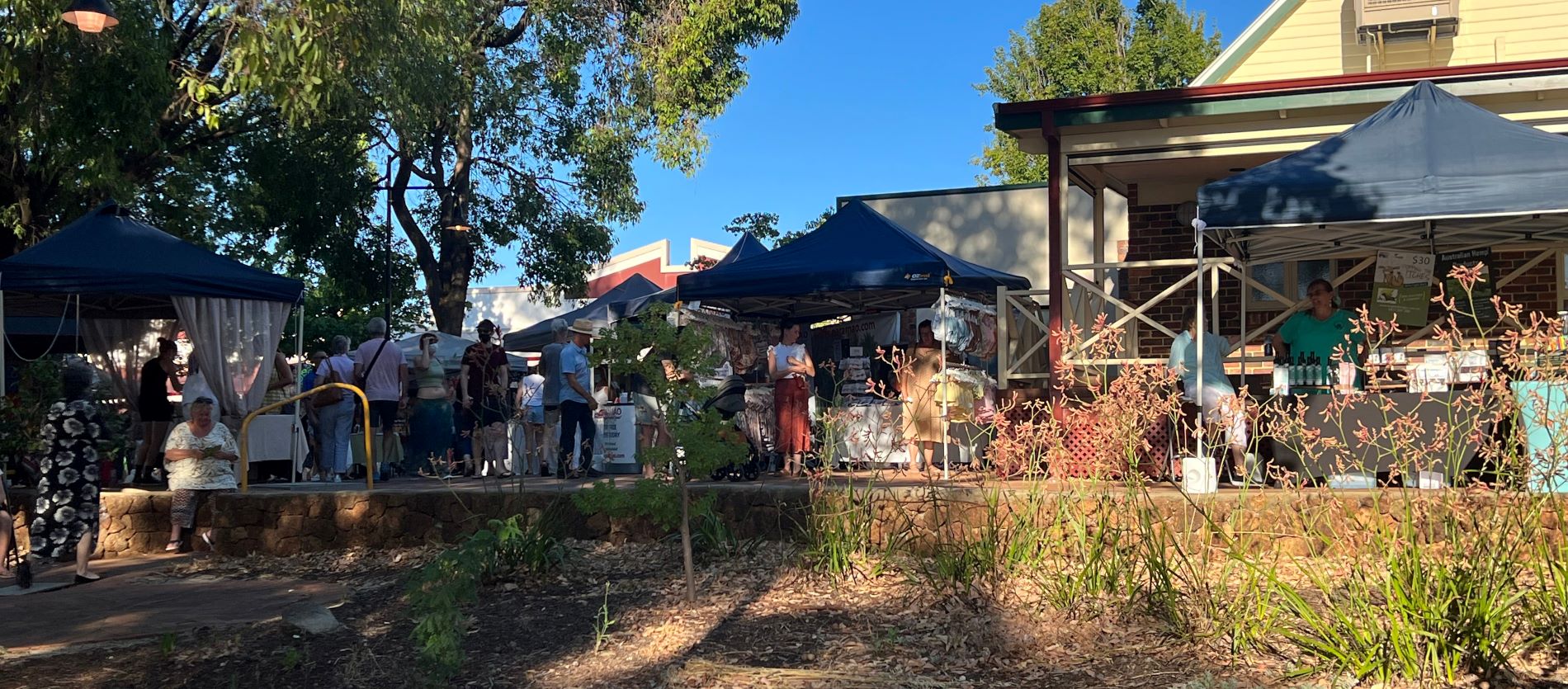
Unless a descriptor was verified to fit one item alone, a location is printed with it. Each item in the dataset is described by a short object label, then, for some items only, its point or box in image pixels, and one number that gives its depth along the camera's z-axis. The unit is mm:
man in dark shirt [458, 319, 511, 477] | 12727
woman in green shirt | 8758
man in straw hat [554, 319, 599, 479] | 11172
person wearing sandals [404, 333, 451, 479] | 12008
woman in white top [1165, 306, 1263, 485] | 8641
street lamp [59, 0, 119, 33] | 8602
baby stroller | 10391
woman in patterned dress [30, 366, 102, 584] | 8102
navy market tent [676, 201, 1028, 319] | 10922
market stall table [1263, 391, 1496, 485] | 6887
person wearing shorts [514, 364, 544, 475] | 12891
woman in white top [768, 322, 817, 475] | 10508
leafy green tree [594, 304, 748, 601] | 6359
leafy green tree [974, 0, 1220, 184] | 31469
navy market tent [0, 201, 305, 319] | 9984
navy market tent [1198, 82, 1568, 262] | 7762
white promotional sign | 12445
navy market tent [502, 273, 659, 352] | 17016
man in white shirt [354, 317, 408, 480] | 11914
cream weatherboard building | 9734
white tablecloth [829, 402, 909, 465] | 7462
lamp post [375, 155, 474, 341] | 21588
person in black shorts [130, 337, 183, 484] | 10961
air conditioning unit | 14664
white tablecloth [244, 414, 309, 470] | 11352
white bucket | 7348
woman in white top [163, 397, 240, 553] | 9078
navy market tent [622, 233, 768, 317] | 14961
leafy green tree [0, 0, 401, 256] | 10789
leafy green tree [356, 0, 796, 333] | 20859
